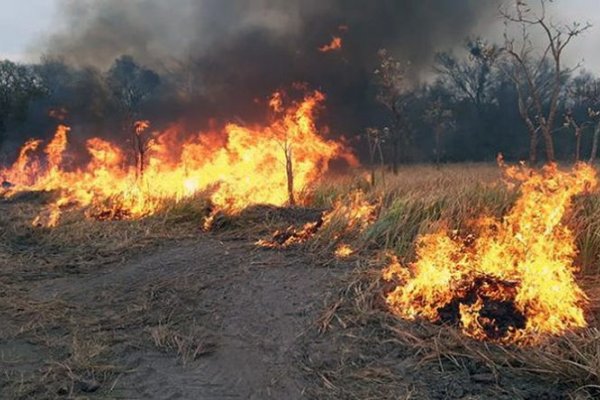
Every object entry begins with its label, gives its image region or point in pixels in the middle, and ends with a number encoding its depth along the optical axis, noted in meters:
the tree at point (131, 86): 21.34
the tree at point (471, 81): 37.84
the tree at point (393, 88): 20.73
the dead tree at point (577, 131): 15.62
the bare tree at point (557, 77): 14.91
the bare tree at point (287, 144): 11.05
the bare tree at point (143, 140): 17.05
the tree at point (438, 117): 28.94
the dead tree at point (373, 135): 13.29
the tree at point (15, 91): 27.34
